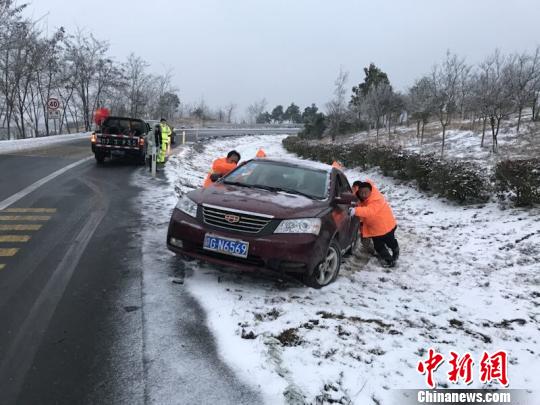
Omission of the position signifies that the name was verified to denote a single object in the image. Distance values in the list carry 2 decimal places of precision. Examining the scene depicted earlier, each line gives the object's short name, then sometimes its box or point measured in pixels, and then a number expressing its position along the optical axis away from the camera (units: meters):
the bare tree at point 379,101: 35.44
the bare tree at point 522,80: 21.30
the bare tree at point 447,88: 26.52
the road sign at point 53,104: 23.20
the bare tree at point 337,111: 42.66
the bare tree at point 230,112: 96.98
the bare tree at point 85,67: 37.03
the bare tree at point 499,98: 18.94
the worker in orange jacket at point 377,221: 6.57
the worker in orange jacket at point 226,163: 8.24
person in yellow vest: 14.49
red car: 4.54
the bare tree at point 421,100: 27.82
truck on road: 14.56
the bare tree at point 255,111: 107.81
